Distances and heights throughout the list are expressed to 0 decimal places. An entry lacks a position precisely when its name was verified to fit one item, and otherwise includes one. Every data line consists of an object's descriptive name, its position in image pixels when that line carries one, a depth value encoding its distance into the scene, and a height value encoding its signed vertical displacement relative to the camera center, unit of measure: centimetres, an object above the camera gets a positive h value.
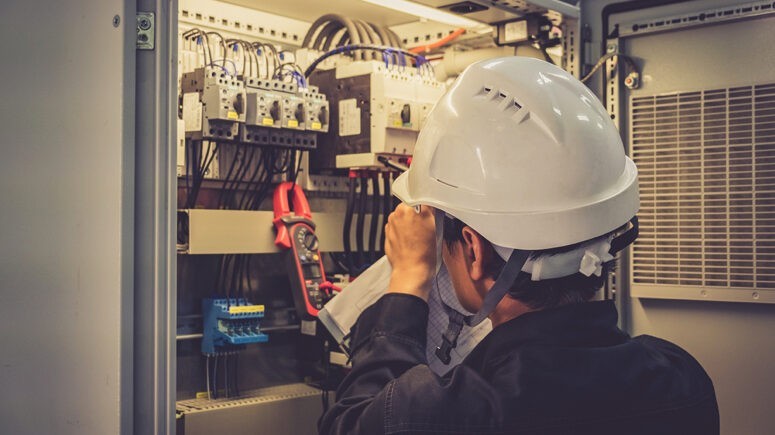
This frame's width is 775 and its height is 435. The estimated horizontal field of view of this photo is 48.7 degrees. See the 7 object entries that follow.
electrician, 133 -13
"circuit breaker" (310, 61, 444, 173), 286 +35
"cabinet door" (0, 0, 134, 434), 177 -2
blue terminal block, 268 -36
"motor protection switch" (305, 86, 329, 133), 279 +33
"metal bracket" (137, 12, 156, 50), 179 +38
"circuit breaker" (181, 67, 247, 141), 254 +32
